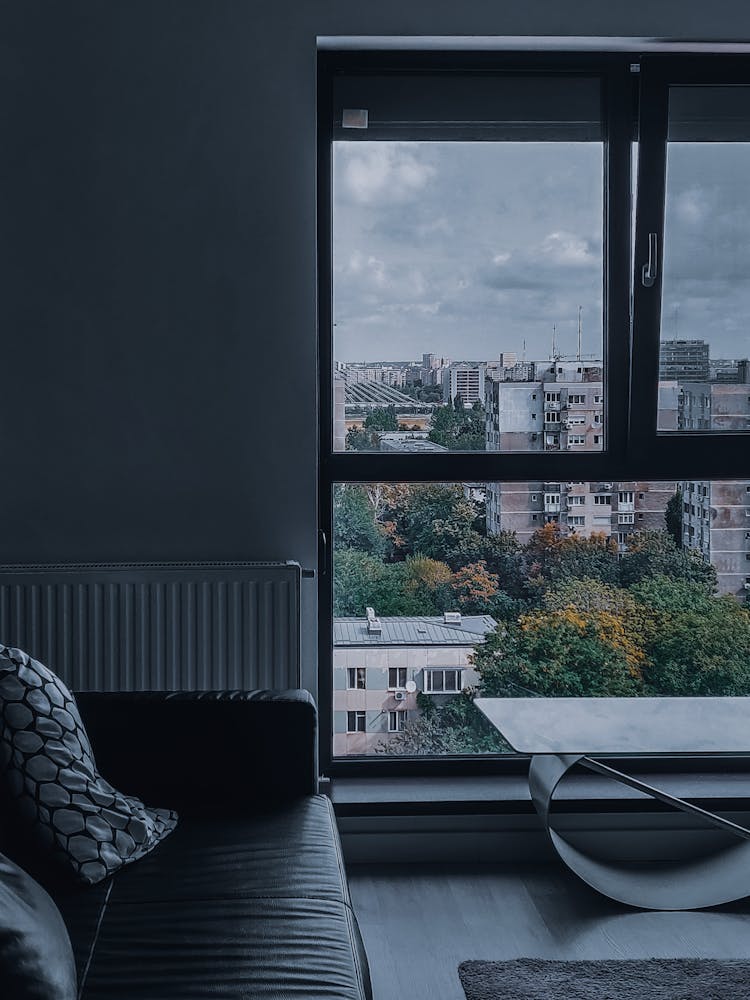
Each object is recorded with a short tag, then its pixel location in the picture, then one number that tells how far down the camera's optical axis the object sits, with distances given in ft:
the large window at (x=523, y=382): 9.99
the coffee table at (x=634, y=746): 8.01
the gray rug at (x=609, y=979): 7.05
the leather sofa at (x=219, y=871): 4.97
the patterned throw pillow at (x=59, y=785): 6.08
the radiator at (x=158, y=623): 9.21
